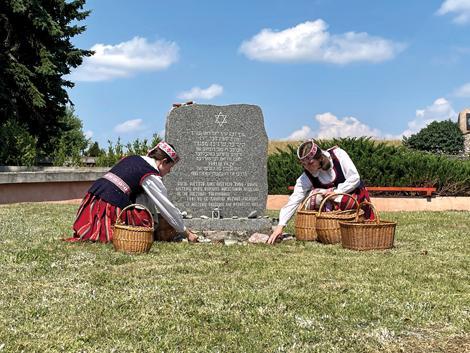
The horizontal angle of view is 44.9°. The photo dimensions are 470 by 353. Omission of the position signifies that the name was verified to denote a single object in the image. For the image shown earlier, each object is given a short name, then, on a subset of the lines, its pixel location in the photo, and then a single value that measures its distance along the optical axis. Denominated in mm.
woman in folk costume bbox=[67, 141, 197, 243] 6816
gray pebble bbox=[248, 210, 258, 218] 9238
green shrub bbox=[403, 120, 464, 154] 43906
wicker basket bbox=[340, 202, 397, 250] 6657
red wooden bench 14406
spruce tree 24984
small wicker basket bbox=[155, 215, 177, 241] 7496
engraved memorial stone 9367
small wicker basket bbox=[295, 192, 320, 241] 7715
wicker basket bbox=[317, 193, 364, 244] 7297
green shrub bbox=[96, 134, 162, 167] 18625
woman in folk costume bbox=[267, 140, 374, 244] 7406
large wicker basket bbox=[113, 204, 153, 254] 6219
